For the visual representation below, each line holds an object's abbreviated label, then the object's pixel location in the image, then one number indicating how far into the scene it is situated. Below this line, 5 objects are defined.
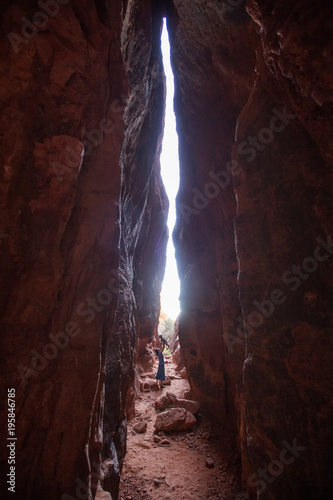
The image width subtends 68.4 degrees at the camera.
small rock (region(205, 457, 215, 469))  7.30
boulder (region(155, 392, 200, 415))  9.65
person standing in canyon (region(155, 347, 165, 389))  12.23
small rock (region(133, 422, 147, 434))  8.70
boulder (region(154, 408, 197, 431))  8.69
